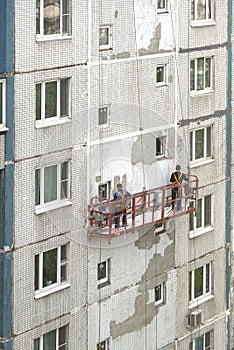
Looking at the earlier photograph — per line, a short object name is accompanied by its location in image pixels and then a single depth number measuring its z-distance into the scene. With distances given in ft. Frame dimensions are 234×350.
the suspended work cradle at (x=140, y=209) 110.83
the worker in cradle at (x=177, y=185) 118.01
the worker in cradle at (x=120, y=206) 111.04
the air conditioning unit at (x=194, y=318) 125.70
